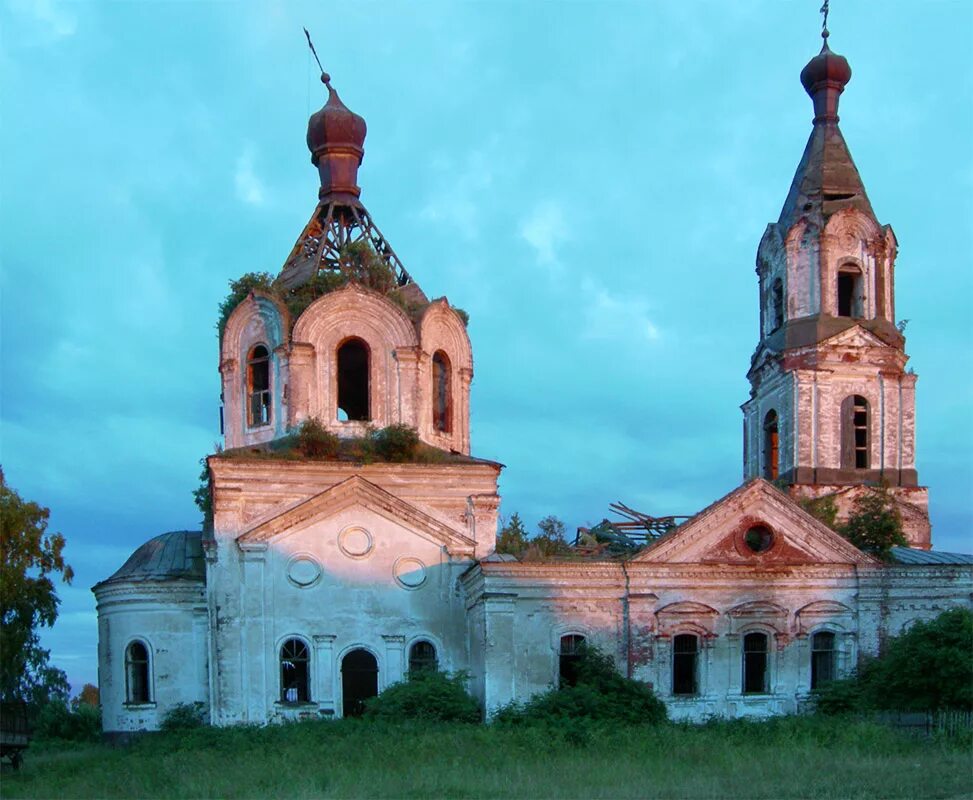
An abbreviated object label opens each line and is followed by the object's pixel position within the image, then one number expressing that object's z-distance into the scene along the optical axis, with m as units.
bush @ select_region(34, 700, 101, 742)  31.17
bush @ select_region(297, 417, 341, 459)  25.77
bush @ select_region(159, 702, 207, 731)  25.03
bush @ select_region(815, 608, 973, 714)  23.09
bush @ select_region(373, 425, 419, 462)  26.05
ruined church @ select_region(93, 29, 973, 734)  24.95
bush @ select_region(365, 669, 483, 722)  23.61
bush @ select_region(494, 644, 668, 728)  23.67
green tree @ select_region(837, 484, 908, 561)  28.91
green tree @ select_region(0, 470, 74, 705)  27.31
